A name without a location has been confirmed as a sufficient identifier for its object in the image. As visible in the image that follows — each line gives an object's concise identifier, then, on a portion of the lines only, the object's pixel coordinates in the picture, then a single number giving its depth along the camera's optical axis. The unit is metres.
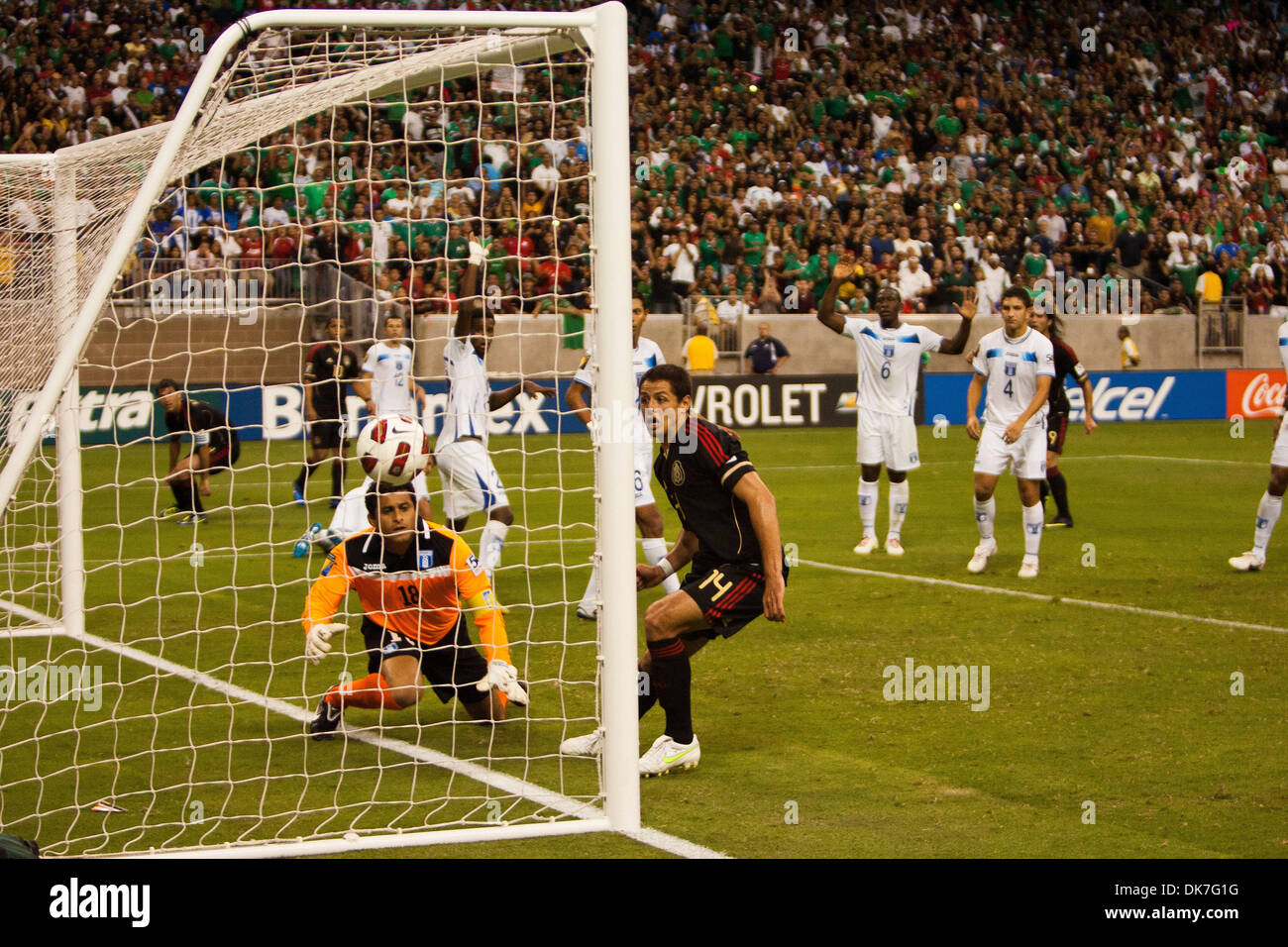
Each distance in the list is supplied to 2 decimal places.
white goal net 5.25
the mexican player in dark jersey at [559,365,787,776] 6.12
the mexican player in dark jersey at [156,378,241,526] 14.11
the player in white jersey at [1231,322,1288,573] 11.00
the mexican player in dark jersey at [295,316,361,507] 15.26
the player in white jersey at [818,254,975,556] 12.43
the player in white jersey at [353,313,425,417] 13.45
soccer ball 6.53
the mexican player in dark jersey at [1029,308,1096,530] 12.87
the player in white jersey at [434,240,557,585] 9.74
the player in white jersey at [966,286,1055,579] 11.20
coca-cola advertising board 25.89
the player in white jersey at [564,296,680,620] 9.35
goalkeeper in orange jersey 6.41
